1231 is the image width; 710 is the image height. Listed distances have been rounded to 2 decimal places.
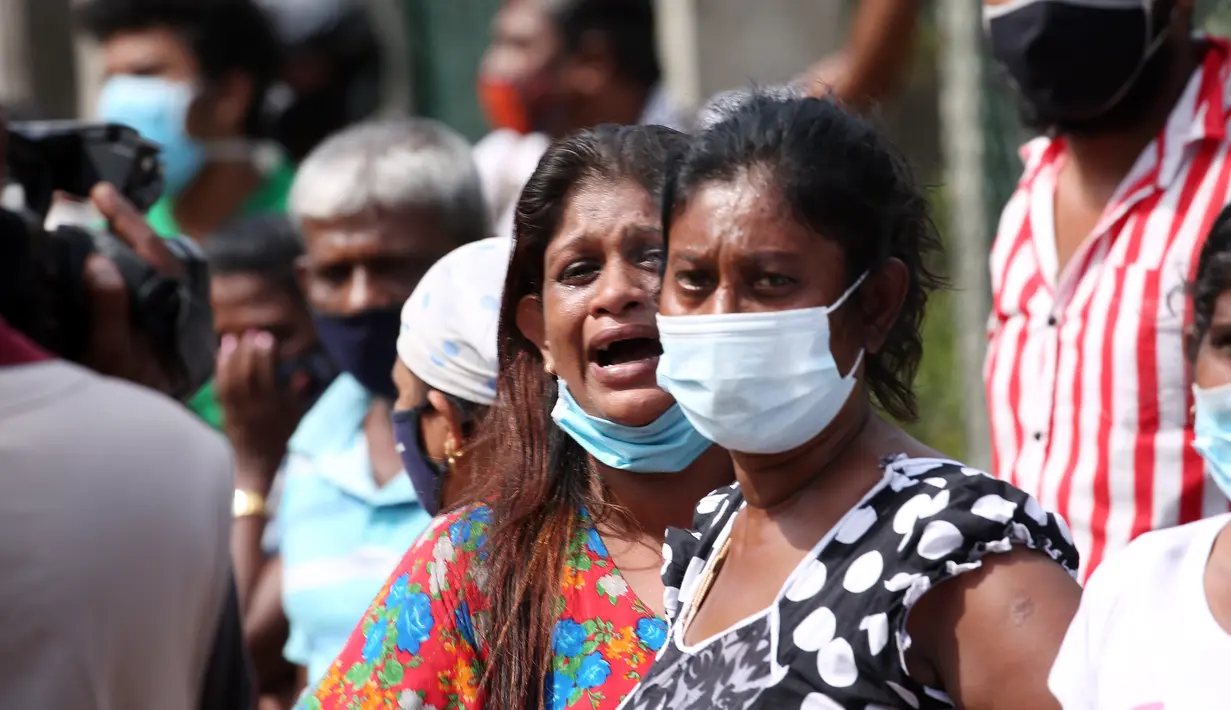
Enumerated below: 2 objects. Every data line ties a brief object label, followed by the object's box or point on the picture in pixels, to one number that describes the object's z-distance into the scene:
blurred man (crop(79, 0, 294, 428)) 13.02
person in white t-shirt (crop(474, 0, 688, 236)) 11.87
